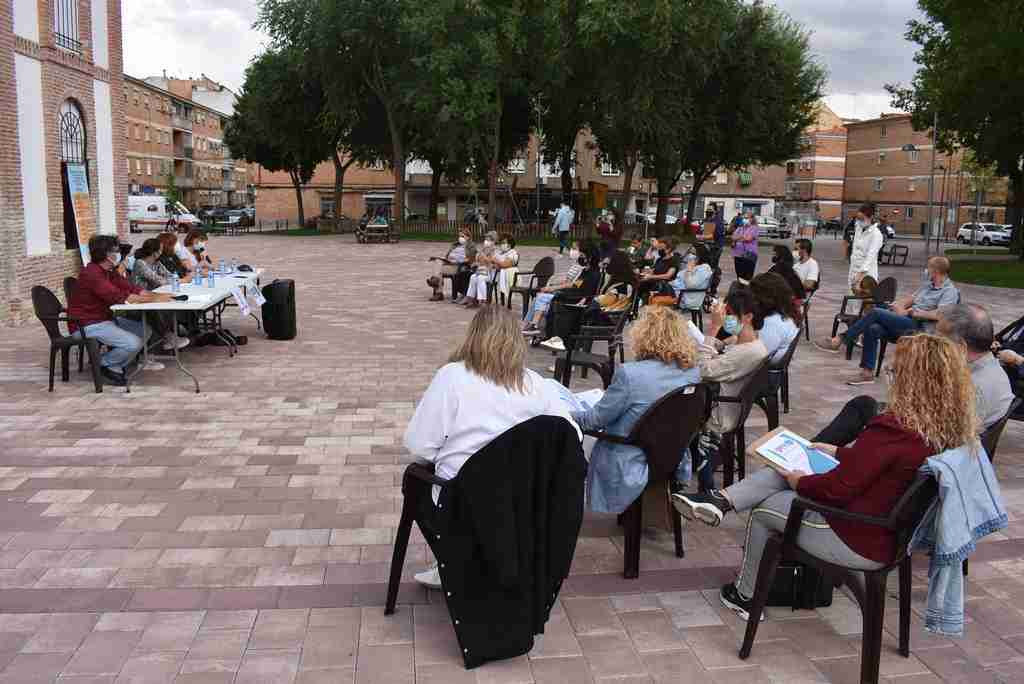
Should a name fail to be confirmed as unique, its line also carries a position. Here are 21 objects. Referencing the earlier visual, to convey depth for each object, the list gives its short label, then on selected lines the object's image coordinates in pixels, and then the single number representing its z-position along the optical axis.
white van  50.97
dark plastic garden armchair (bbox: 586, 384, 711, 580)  4.42
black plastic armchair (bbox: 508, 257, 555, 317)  13.00
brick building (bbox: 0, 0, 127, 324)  12.98
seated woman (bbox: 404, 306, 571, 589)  3.66
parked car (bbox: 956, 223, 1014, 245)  52.27
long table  8.62
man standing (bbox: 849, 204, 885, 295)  11.70
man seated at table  8.55
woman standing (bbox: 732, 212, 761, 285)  16.84
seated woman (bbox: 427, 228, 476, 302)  16.16
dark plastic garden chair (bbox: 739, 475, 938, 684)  3.39
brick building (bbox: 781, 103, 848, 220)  89.31
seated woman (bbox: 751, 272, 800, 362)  6.61
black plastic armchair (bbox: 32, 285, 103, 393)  8.38
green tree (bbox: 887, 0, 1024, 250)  22.95
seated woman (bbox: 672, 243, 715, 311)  11.91
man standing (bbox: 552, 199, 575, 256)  29.08
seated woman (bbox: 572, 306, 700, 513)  4.46
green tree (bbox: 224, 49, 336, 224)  42.19
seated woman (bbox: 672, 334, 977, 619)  3.40
